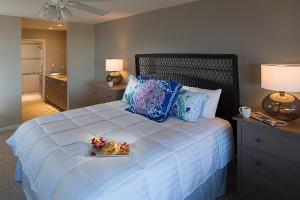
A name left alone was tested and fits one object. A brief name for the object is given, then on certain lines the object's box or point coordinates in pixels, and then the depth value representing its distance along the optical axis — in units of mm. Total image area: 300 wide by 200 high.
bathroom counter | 5600
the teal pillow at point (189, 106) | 2387
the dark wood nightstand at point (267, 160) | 1810
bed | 1381
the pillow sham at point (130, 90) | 3036
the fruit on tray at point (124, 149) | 1631
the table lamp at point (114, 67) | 4152
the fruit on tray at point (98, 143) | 1692
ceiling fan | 2055
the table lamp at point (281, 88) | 1866
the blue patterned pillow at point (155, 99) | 2436
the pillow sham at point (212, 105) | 2479
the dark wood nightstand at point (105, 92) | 3896
